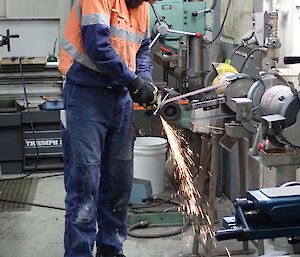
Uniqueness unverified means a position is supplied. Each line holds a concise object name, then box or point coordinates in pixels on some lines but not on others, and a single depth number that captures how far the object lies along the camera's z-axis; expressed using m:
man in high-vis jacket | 2.29
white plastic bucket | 3.49
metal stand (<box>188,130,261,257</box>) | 2.62
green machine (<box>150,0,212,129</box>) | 3.22
